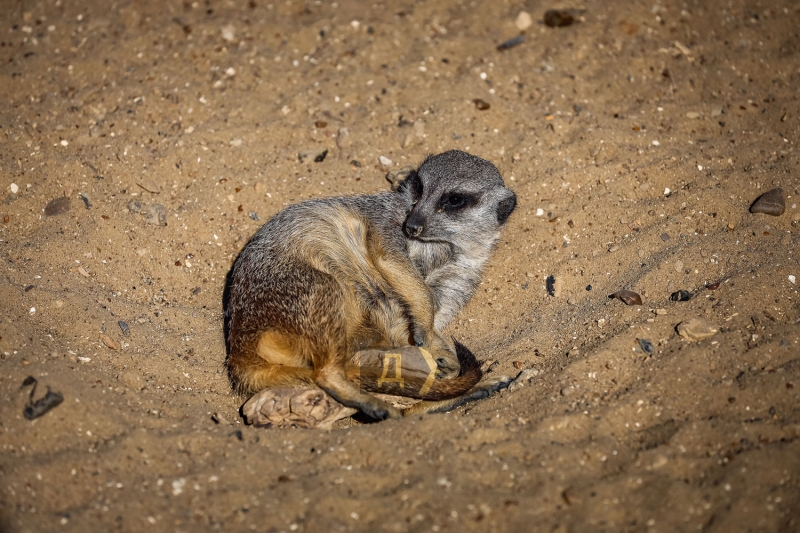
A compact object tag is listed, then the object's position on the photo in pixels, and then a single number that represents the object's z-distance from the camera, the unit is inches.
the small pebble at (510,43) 410.0
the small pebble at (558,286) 304.3
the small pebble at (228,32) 411.5
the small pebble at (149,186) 341.8
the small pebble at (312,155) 359.9
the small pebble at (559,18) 420.2
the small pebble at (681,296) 274.2
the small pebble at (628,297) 278.1
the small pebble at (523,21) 421.4
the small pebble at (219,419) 246.7
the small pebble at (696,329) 250.8
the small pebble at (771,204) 307.1
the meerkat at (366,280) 251.6
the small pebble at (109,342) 271.6
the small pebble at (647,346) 251.6
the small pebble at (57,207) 323.0
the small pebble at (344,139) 367.6
